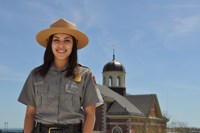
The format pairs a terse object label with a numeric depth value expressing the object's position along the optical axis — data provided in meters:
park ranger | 3.82
